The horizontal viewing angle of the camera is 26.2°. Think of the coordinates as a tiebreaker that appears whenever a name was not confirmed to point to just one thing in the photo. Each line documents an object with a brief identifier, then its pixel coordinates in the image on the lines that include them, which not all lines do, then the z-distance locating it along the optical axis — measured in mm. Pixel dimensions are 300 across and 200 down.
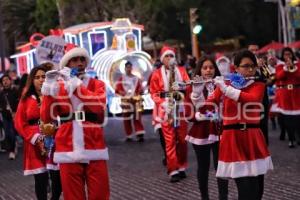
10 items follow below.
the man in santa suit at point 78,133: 5562
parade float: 20250
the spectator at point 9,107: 14219
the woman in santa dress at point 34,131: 7125
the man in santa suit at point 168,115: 9477
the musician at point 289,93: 11945
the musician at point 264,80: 6958
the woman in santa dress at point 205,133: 7289
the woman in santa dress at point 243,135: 5809
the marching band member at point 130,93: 15570
